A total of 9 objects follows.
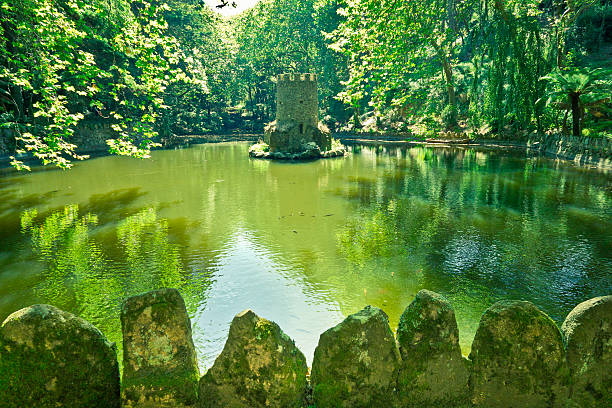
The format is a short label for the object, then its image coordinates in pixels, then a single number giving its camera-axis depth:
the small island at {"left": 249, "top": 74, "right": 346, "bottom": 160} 34.00
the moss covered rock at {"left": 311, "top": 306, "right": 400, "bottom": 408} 2.74
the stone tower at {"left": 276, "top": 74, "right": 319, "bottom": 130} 35.03
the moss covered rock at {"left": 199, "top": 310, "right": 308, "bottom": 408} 2.71
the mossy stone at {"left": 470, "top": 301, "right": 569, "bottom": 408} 2.72
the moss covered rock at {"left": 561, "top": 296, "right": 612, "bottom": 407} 2.70
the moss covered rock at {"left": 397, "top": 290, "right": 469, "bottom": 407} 2.79
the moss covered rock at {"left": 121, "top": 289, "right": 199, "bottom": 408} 2.70
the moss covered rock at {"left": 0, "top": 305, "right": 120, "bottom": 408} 2.49
